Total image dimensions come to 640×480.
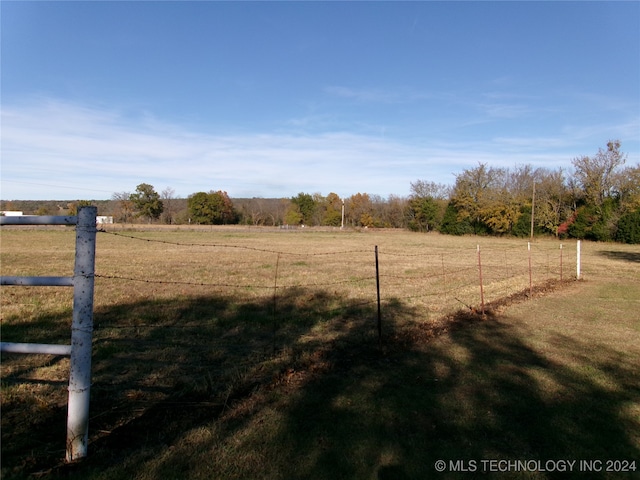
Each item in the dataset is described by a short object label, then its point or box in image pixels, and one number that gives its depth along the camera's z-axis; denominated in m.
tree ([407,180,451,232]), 70.62
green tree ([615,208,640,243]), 40.50
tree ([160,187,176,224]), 89.44
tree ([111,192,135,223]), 81.43
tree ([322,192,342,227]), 89.44
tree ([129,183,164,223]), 85.25
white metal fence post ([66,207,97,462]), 2.82
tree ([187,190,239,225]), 85.56
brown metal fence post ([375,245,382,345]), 5.98
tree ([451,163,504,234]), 59.10
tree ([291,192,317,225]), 94.06
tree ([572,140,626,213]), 43.92
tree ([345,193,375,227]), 84.56
